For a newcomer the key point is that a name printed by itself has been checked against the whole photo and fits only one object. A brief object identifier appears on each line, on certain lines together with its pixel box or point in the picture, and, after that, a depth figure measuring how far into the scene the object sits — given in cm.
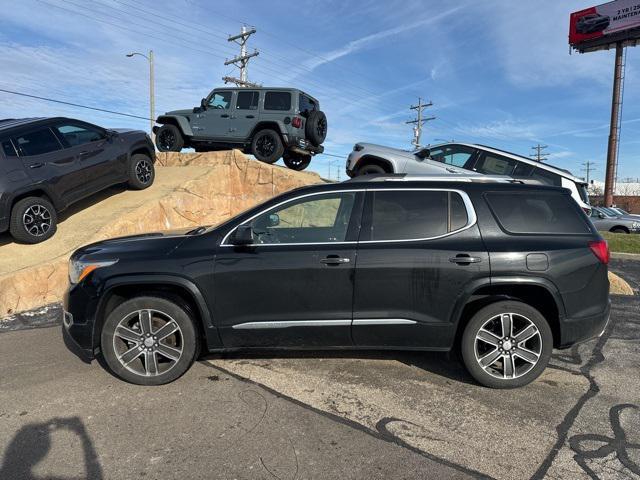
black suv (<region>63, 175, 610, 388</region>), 361
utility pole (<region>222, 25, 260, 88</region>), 3484
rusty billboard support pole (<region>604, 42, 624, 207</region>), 3195
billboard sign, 3434
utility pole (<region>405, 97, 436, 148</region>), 5191
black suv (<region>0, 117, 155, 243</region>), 665
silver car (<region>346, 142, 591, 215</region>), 862
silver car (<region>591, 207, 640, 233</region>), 1864
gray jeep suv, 1114
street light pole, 2358
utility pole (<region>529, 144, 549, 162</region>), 7835
